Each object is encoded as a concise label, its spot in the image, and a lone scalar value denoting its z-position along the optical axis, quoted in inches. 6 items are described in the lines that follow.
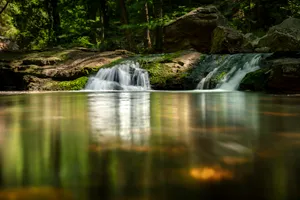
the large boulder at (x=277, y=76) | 341.1
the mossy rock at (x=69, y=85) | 520.2
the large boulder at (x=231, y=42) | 611.5
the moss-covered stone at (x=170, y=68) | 486.6
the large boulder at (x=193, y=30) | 712.4
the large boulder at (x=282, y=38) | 534.0
